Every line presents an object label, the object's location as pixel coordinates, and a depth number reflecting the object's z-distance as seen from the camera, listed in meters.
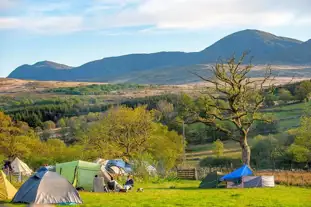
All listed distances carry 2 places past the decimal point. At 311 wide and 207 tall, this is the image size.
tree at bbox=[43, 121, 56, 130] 145.40
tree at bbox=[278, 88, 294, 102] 131.38
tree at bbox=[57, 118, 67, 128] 138.69
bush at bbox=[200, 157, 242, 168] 72.56
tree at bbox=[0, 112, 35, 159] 70.25
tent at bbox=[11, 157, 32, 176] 55.22
